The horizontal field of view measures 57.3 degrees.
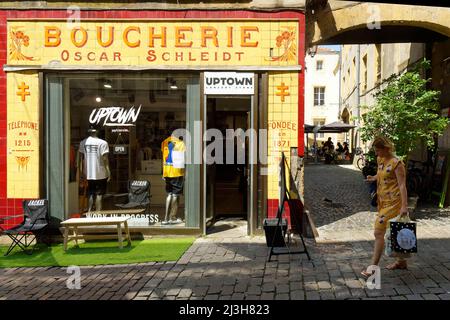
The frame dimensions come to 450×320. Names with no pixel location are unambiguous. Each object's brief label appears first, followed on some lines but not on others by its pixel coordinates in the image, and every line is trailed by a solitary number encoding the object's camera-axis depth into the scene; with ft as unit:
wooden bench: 22.21
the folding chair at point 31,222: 22.70
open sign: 26.16
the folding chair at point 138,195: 25.95
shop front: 24.12
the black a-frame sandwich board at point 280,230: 19.58
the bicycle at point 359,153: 65.49
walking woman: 16.08
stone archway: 26.35
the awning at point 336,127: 78.33
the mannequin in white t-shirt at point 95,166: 25.94
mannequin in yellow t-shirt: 25.38
